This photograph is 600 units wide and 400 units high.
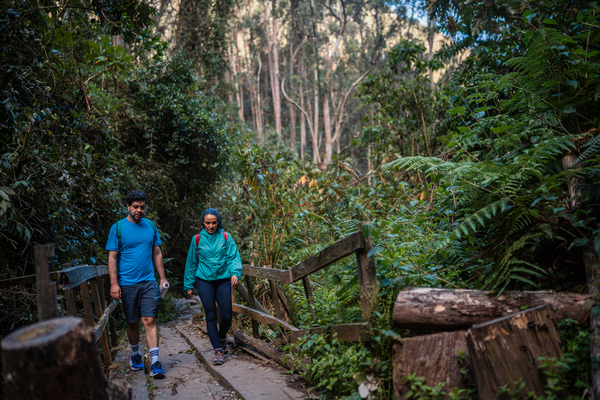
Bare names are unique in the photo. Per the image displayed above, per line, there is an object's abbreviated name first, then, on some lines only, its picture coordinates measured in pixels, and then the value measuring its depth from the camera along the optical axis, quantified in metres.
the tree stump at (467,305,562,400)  2.45
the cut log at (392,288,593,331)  2.77
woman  4.89
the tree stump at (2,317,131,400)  1.76
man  4.54
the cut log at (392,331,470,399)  2.74
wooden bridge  1.79
